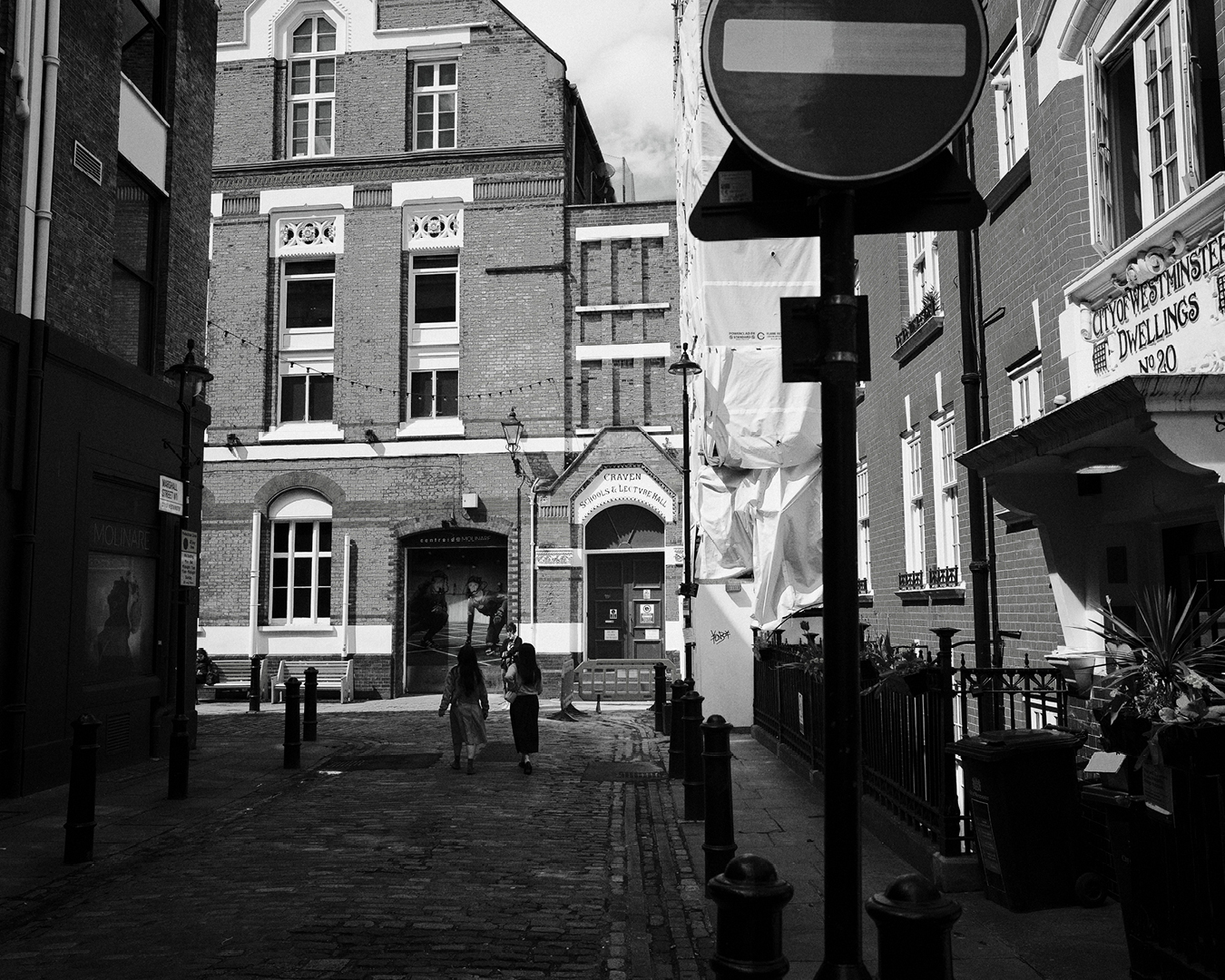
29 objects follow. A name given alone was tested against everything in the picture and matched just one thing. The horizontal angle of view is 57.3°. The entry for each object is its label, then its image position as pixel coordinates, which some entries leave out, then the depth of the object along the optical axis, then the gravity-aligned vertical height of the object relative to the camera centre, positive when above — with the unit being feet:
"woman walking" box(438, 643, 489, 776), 43.73 -3.46
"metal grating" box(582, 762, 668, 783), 42.61 -6.23
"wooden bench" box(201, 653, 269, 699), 85.97 -3.90
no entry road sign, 10.09 +4.77
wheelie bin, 20.18 -3.65
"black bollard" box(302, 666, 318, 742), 53.57 -4.45
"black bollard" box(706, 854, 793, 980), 9.80 -2.78
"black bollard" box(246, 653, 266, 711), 71.20 -4.86
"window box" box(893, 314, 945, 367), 37.04 +9.43
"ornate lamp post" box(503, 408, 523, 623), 85.51 +11.83
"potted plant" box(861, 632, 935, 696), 24.81 -1.37
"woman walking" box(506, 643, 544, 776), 43.11 -3.42
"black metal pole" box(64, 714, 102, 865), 27.17 -4.34
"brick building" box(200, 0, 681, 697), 85.92 +19.89
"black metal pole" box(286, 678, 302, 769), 43.88 -4.89
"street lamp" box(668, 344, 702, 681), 59.52 +4.24
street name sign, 41.06 +4.46
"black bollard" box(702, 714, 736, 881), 22.80 -4.07
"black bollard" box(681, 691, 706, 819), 32.32 -4.86
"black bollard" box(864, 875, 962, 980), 8.67 -2.51
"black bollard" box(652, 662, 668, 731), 57.77 -4.29
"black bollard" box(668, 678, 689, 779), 41.39 -4.98
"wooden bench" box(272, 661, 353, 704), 84.94 -4.35
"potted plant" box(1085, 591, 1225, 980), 14.49 -2.68
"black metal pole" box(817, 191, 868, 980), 9.53 +0.09
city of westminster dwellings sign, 19.43 +5.76
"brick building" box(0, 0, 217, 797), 37.96 +9.83
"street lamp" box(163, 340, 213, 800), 36.70 +0.58
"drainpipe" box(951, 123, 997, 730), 32.24 +5.70
